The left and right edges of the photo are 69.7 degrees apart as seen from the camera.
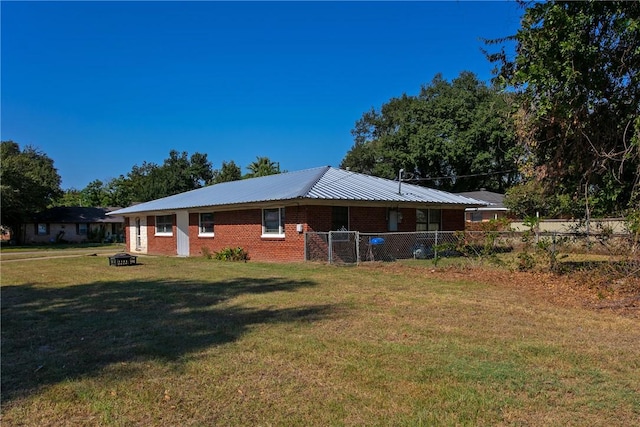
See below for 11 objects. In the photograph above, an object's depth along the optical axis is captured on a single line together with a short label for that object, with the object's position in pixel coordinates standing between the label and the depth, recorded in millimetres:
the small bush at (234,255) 19281
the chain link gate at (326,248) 17109
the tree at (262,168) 53938
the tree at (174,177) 57062
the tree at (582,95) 9359
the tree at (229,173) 57719
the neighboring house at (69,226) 46656
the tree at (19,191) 37594
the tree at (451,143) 40469
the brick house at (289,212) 17672
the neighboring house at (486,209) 37781
